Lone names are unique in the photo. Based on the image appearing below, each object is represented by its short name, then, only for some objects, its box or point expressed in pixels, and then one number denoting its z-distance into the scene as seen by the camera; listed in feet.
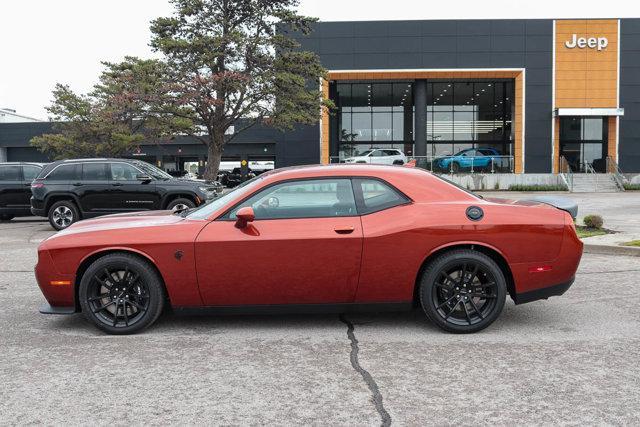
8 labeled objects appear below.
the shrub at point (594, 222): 40.29
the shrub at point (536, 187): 120.47
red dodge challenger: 16.22
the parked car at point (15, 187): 53.88
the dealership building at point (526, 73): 134.41
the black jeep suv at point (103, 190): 45.96
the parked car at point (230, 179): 132.67
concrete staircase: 122.11
